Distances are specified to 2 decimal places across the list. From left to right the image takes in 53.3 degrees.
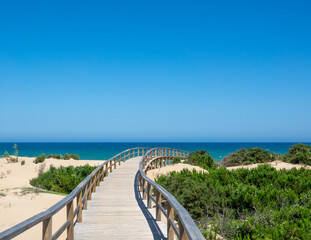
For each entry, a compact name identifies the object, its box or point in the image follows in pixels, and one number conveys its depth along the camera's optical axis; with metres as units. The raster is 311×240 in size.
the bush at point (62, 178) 17.94
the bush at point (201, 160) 28.78
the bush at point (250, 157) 29.96
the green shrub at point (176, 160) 31.42
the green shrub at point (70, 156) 36.52
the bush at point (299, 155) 24.19
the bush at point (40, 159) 29.08
